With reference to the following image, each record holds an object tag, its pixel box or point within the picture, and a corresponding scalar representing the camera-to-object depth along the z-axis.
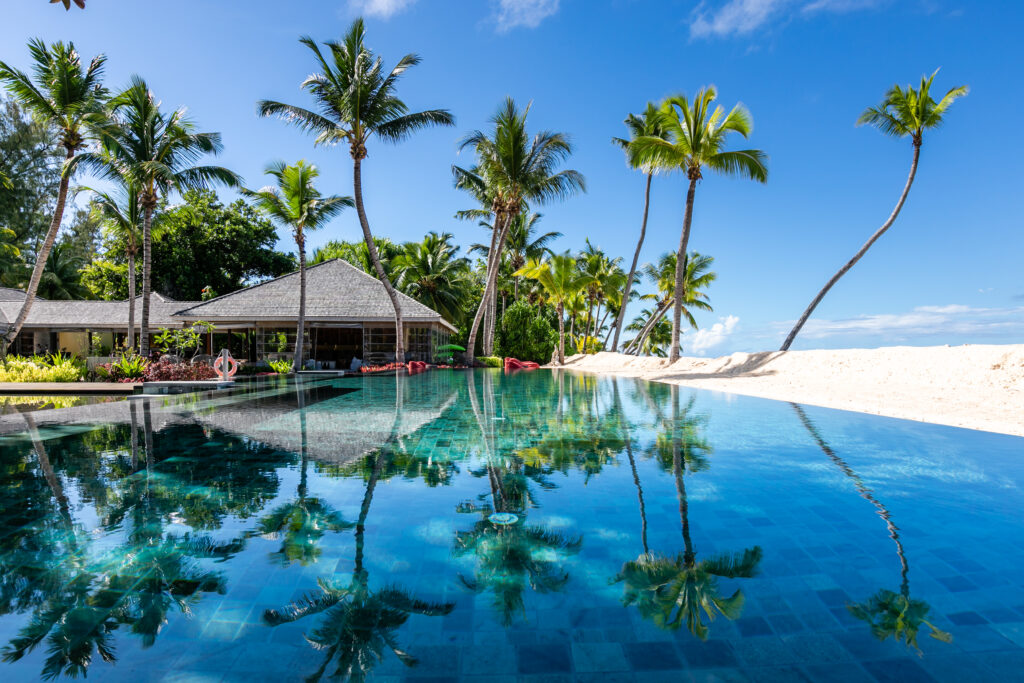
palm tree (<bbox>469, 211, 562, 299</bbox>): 33.31
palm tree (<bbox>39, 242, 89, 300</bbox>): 33.44
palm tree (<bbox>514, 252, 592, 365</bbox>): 28.32
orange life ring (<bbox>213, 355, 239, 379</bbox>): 14.02
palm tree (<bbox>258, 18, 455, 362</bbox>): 18.00
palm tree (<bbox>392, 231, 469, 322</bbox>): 31.14
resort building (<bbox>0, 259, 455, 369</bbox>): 22.61
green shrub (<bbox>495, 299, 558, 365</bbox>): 30.50
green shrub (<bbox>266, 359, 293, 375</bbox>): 19.98
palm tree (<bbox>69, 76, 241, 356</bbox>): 15.79
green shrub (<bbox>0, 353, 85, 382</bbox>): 13.14
